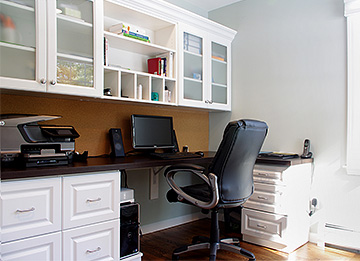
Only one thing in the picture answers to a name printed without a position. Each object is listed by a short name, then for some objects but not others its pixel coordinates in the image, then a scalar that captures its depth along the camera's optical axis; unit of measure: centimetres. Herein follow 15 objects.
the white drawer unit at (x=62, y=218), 165
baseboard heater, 268
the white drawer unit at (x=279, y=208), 269
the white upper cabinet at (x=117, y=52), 198
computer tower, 219
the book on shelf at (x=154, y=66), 292
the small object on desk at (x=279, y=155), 285
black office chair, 214
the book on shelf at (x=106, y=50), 243
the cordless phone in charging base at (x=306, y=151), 293
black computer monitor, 286
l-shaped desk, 167
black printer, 186
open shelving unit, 256
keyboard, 258
